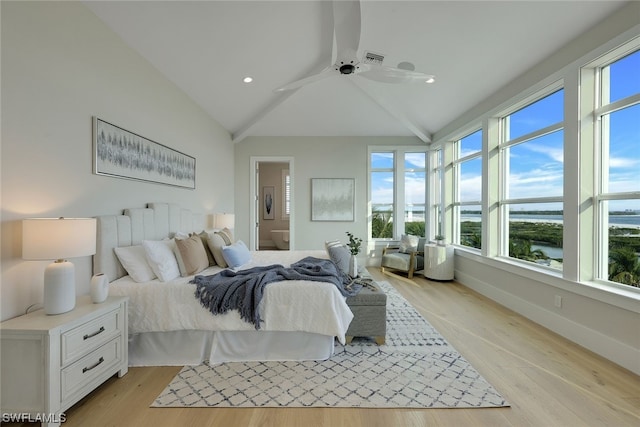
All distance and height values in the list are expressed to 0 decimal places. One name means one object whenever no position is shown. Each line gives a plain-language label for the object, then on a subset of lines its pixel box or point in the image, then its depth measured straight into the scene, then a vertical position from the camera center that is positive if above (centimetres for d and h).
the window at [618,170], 238 +38
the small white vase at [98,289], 199 -55
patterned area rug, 187 -124
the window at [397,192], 620 +44
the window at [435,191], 591 +45
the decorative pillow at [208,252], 338 -48
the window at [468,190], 455 +39
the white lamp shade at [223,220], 466 -14
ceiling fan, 218 +138
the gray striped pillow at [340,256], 318 -50
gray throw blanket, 229 -62
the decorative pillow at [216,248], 329 -43
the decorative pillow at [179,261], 283 -50
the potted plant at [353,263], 307 -56
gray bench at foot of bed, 257 -94
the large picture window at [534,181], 312 +38
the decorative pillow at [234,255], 319 -50
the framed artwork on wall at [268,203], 909 +28
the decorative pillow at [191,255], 284 -45
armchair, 527 -92
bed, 231 -91
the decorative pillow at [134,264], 247 -47
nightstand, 154 -85
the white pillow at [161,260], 254 -45
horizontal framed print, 247 +57
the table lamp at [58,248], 165 -22
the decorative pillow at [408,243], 555 -62
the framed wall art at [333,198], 622 +30
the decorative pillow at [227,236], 374 -34
